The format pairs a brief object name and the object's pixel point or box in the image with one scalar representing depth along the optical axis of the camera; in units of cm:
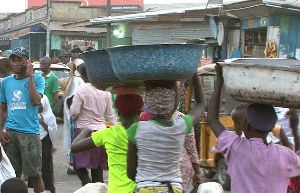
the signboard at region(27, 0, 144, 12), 6632
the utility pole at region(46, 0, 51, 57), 3391
